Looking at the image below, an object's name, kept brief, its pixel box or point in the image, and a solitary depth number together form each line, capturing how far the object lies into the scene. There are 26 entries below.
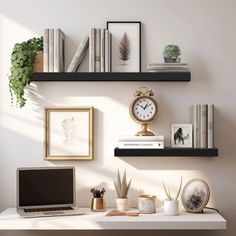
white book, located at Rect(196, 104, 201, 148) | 3.46
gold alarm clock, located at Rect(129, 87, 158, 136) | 3.50
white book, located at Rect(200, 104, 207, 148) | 3.45
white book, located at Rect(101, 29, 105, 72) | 3.44
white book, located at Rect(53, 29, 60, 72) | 3.42
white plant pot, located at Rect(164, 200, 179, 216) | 3.29
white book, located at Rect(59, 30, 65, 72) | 3.46
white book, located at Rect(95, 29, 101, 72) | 3.44
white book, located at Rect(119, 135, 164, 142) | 3.42
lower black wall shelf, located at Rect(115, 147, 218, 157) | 3.41
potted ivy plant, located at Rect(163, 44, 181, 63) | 3.42
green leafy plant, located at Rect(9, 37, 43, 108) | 3.41
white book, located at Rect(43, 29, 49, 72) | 3.43
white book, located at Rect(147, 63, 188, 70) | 3.42
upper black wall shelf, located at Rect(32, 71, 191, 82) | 3.43
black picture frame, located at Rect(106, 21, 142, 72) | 3.55
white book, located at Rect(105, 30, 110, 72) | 3.45
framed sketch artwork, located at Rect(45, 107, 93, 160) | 3.57
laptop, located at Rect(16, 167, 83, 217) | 3.38
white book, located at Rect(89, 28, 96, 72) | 3.42
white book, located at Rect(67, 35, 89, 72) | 3.48
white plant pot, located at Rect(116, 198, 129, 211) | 3.43
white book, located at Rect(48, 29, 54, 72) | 3.43
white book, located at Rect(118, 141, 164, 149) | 3.42
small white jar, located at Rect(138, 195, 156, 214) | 3.36
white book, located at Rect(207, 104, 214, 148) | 3.45
